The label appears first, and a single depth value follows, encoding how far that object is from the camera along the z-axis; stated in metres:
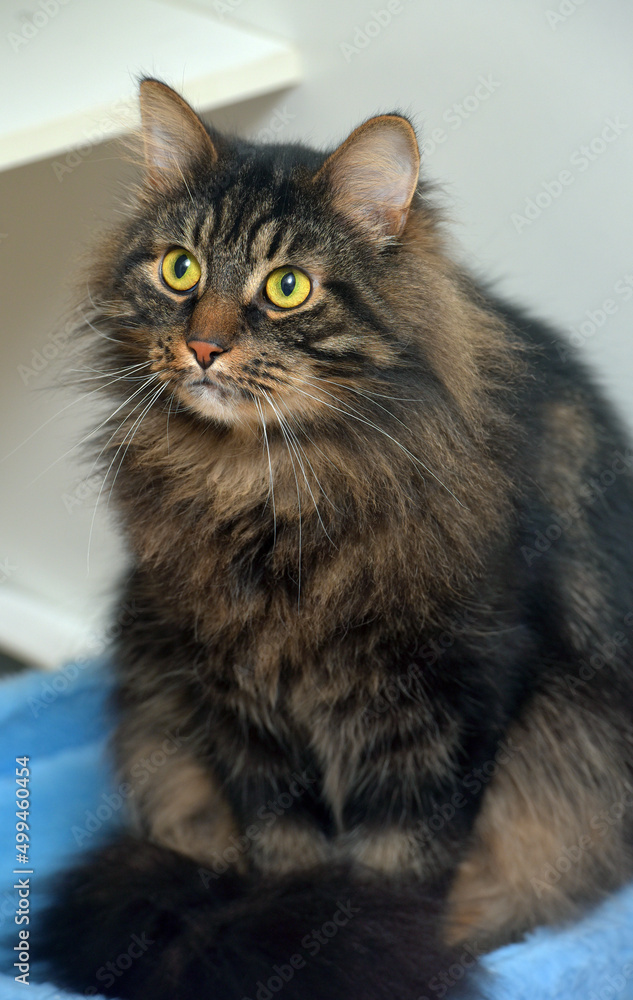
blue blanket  0.84
